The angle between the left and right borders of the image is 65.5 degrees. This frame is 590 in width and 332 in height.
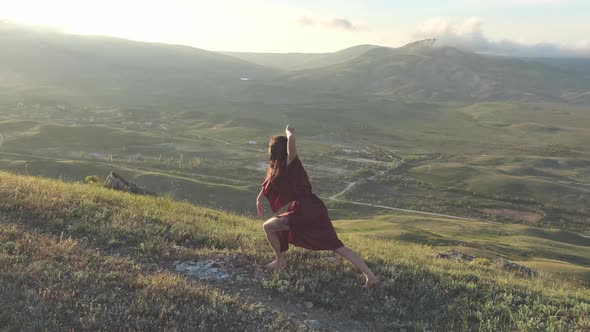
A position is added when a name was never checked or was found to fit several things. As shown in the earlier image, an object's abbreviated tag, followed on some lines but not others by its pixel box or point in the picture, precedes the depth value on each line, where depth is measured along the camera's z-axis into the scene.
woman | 9.46
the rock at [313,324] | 8.11
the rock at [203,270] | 9.70
